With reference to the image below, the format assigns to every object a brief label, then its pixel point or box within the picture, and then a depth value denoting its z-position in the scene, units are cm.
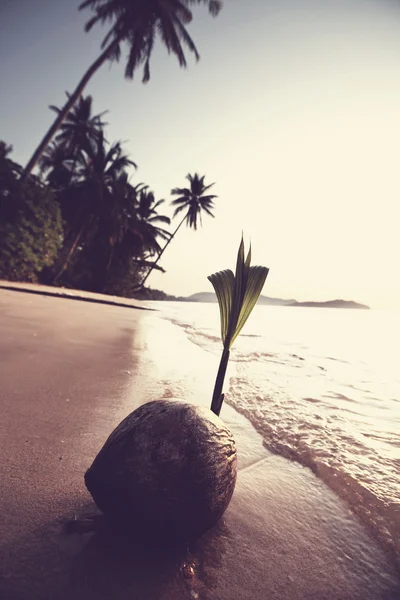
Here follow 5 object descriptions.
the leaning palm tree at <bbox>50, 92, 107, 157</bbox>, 1898
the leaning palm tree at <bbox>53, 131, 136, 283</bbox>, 1852
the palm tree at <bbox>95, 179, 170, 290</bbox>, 1939
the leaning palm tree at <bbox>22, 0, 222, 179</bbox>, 1198
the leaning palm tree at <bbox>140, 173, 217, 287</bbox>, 2842
